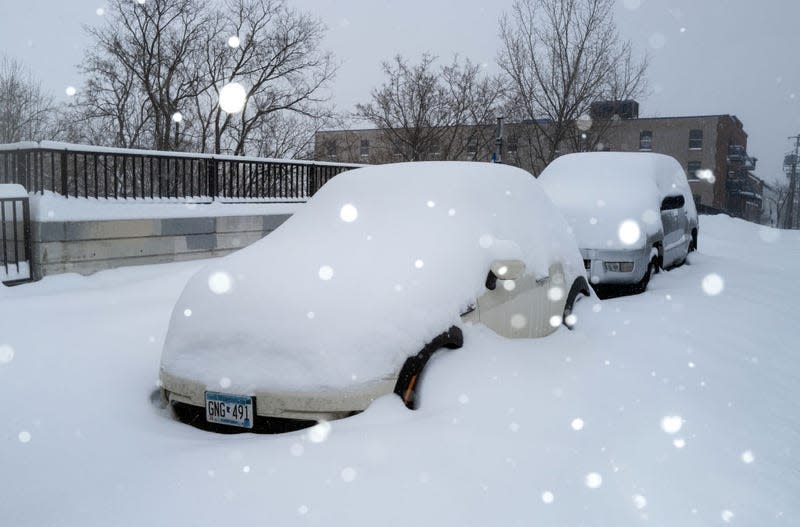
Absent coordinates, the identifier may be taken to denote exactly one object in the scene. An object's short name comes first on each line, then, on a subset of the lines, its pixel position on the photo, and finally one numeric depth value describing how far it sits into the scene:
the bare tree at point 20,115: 32.03
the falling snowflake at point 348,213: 4.20
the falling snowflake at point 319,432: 2.92
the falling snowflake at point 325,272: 3.43
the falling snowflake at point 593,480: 2.72
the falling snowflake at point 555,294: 4.50
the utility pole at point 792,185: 50.12
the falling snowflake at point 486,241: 3.96
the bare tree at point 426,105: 28.59
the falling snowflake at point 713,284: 7.10
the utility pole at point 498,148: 19.93
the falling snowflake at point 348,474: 2.62
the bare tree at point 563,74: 22.48
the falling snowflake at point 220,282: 3.49
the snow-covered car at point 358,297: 3.06
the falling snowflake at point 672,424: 3.32
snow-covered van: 7.49
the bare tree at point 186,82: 25.83
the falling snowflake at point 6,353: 4.73
